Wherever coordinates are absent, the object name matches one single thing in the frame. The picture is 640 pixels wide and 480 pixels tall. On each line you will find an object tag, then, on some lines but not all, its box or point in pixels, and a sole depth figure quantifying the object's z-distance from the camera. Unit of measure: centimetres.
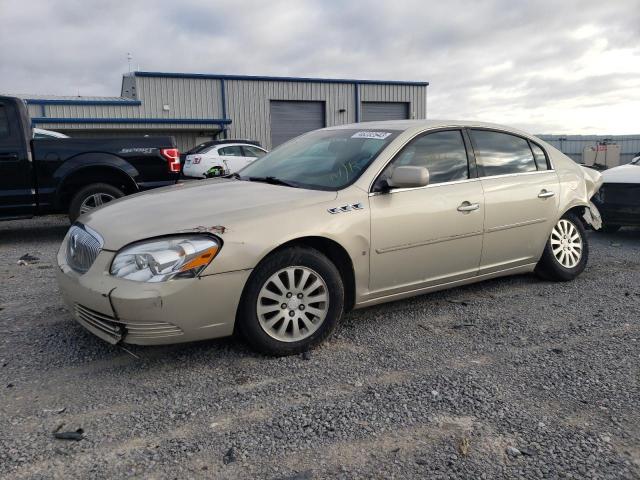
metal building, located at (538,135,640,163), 2811
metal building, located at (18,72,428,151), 2130
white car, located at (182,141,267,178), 1483
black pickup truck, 695
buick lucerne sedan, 302
